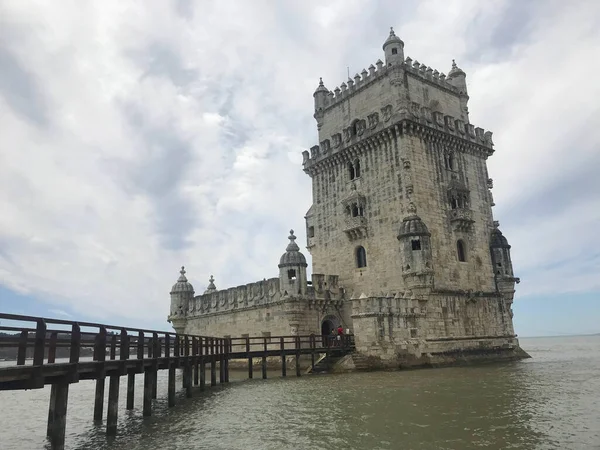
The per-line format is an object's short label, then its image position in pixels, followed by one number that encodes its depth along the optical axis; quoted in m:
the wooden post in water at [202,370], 23.45
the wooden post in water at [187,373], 21.33
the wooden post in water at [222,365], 26.97
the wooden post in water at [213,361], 25.25
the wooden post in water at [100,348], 13.29
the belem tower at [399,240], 30.64
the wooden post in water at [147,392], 16.52
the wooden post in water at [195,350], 22.73
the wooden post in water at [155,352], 17.44
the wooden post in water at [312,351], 29.20
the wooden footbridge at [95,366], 10.22
